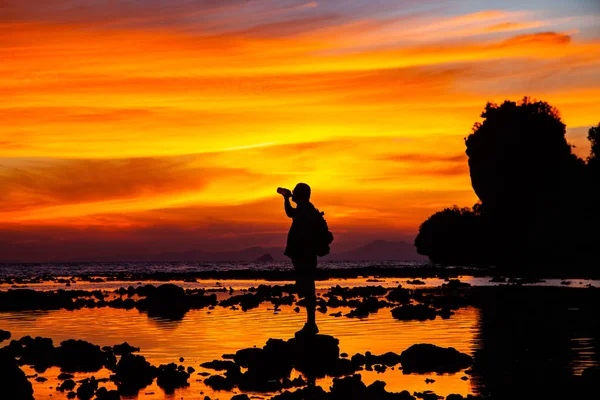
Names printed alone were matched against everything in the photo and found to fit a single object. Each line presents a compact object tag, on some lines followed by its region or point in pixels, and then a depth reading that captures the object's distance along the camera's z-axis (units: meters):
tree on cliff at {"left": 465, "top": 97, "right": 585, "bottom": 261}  123.44
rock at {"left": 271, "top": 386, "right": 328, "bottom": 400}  14.75
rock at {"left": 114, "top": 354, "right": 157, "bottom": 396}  16.89
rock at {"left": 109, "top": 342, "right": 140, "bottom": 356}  21.92
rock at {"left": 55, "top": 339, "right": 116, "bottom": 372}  19.56
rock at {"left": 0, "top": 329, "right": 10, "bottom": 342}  25.29
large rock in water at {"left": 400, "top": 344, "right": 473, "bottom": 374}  18.52
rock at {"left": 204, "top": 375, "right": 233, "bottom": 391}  16.58
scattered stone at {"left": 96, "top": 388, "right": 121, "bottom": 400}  15.23
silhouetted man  22.27
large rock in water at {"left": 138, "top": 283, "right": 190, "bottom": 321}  37.00
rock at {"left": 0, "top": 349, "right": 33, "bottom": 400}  14.23
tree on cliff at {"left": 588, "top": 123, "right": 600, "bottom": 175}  115.94
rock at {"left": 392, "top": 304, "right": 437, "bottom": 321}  31.67
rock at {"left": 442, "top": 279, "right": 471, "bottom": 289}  62.13
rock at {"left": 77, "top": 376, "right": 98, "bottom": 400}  15.70
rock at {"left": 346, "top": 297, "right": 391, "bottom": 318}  33.50
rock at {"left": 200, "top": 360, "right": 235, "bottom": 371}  18.83
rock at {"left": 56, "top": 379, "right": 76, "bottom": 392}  16.61
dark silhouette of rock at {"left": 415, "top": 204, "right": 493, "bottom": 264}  154.09
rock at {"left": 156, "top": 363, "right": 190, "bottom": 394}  16.75
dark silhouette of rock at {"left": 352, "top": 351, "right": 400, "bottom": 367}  19.25
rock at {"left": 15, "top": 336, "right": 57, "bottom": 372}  20.17
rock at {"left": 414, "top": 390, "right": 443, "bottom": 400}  14.91
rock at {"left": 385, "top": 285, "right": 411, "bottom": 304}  43.53
